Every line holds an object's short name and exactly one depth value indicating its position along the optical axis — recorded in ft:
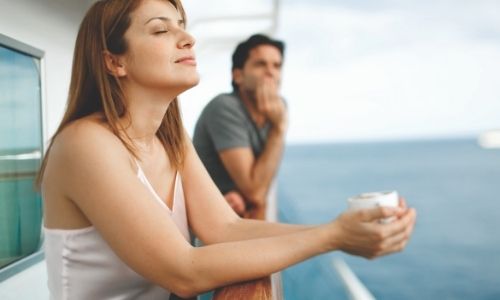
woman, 2.73
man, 6.67
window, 5.24
